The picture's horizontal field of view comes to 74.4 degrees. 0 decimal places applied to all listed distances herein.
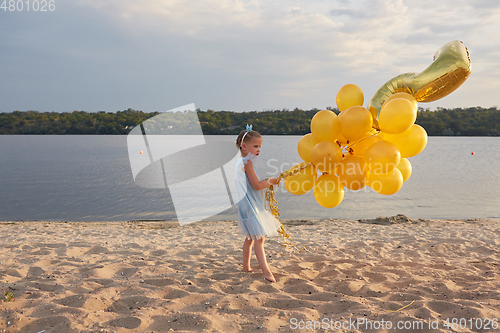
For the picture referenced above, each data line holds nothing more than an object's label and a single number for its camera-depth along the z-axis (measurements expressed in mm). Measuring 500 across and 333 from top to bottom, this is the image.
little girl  3740
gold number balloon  3490
